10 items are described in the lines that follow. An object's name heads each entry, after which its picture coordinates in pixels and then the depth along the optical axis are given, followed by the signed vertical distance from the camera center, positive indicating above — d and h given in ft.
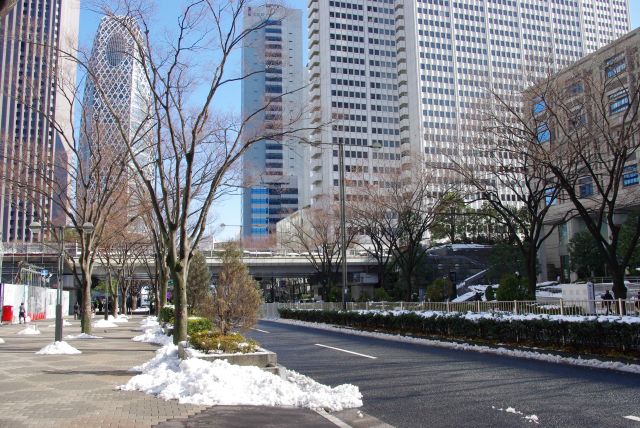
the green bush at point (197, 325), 56.49 -4.40
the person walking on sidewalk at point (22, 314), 124.16 -6.59
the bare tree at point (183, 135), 45.73 +13.84
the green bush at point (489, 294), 103.91 -3.44
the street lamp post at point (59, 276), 56.03 +0.90
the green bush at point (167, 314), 77.10 -4.38
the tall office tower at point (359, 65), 434.30 +173.50
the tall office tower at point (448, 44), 437.58 +189.16
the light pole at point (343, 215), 90.53 +10.36
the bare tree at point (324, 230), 128.16 +12.23
